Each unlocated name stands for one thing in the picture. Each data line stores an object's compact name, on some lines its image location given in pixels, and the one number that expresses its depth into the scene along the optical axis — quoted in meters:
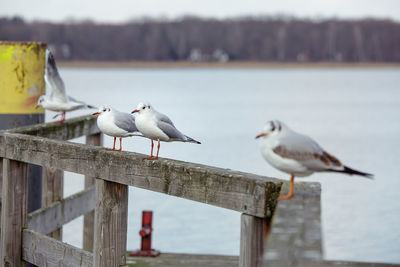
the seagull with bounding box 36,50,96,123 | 12.74
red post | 14.26
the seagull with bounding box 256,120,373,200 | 6.09
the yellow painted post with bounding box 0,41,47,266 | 12.37
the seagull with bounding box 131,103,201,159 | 8.43
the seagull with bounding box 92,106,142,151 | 9.22
